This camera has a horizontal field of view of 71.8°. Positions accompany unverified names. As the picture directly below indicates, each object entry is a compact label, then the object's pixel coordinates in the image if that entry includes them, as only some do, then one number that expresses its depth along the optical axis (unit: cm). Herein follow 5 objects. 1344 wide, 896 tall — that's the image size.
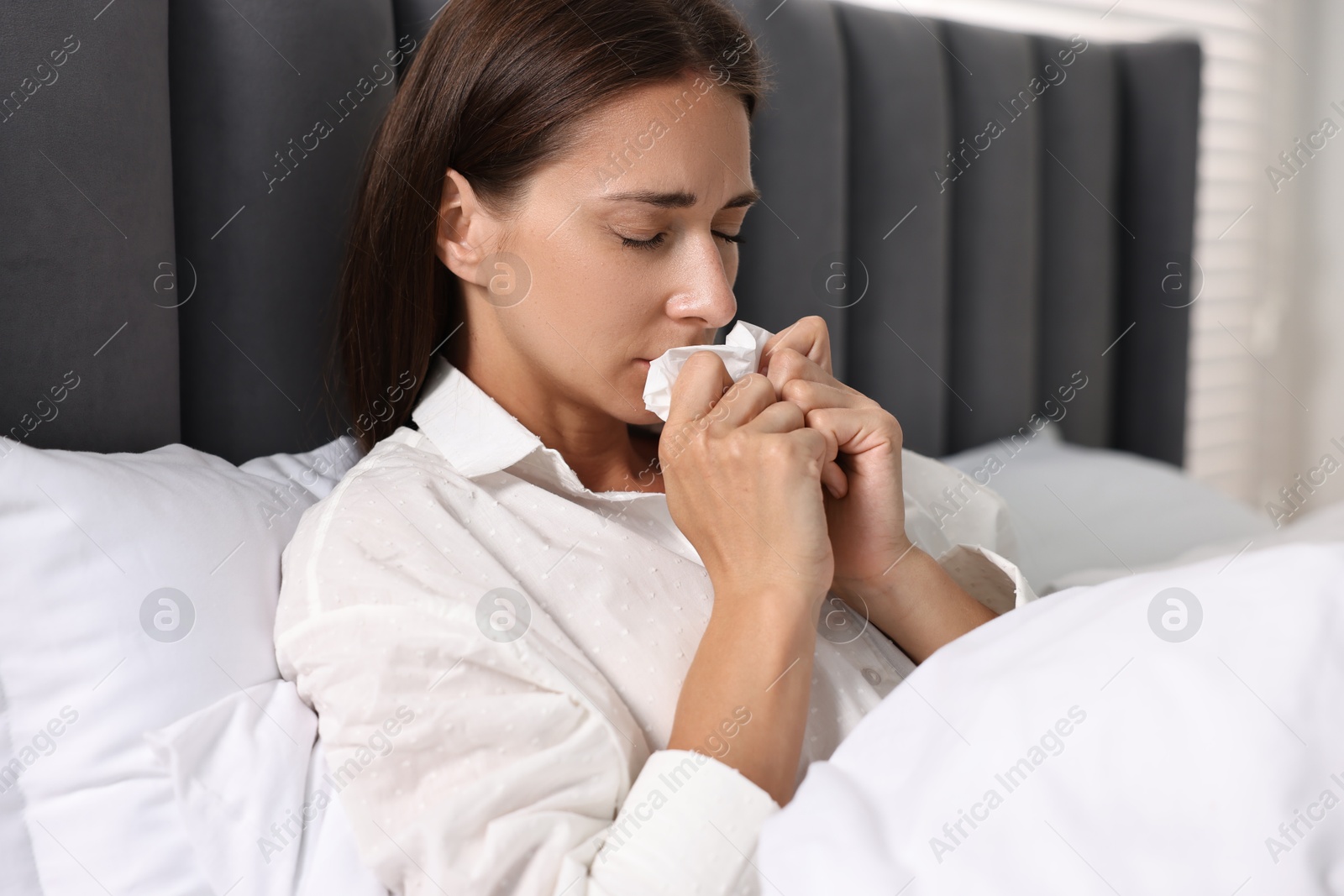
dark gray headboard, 91
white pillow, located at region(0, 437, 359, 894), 69
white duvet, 52
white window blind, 216
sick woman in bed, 68
